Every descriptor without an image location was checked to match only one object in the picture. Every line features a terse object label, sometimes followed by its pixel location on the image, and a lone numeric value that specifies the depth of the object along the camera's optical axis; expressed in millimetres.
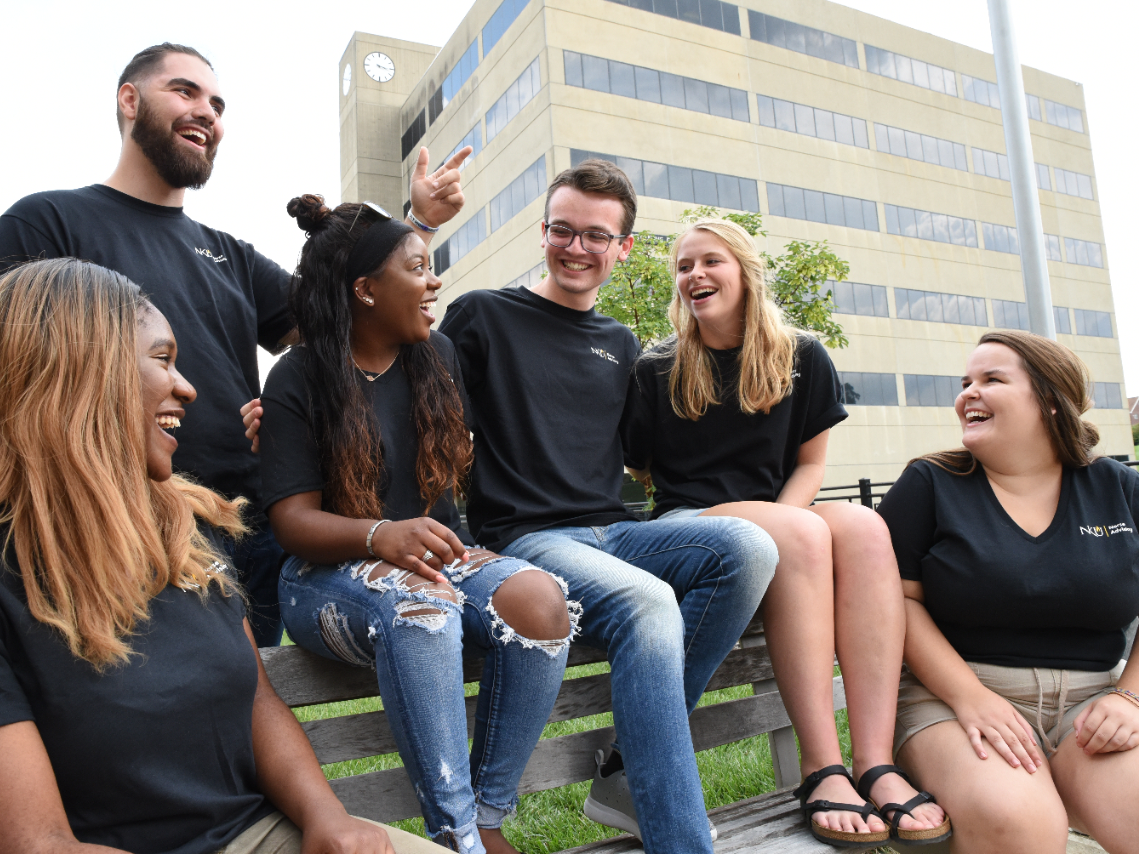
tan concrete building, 28688
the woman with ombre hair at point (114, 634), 1512
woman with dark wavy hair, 2031
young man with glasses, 2199
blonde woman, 2559
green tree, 12406
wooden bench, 2369
